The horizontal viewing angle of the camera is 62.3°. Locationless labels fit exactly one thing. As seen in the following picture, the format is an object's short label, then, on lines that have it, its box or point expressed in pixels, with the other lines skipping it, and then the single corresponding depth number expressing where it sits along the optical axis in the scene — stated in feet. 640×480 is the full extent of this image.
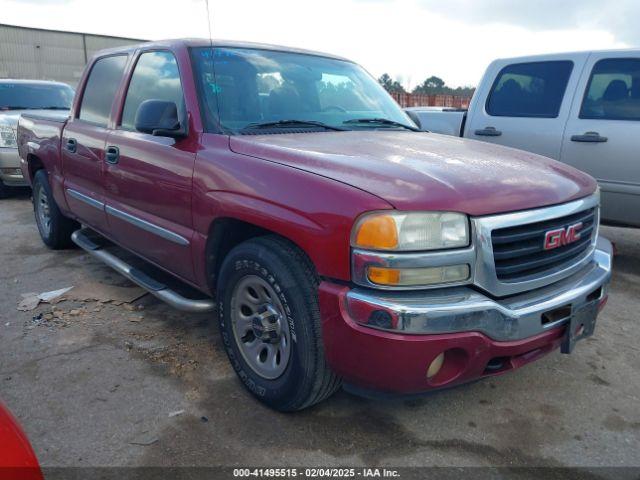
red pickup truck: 6.72
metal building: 97.45
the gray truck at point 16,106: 24.80
